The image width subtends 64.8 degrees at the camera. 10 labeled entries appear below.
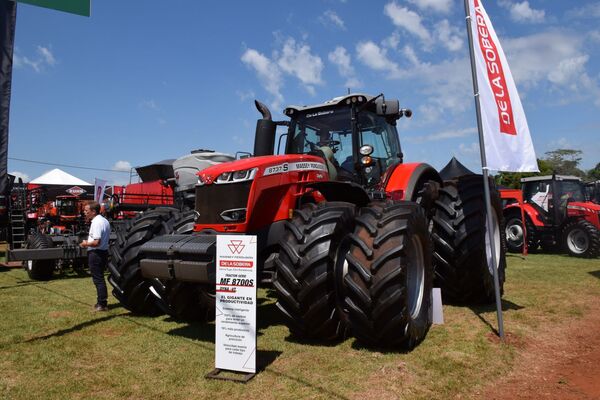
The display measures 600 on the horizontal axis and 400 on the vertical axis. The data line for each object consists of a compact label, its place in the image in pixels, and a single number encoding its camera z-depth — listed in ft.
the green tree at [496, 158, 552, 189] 108.13
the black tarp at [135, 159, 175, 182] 55.36
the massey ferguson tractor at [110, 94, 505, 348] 13.28
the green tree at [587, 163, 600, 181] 196.42
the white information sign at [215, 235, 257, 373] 12.30
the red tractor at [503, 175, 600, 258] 41.89
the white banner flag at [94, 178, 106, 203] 46.80
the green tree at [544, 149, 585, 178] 198.63
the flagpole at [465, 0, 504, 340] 15.31
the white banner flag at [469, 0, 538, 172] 16.05
